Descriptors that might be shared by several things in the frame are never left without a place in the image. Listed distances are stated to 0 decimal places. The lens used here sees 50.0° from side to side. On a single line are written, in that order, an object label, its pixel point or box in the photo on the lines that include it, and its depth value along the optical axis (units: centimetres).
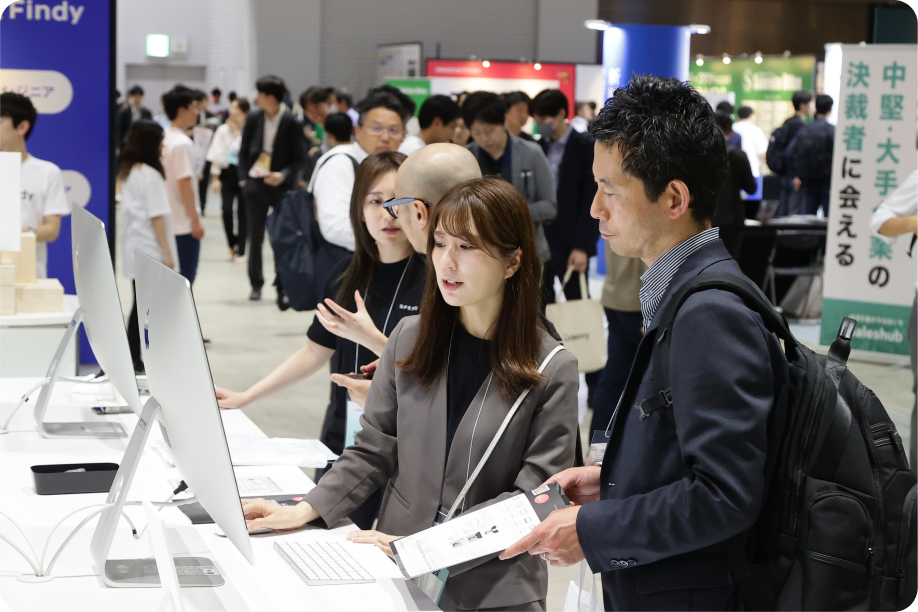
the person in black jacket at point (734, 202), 595
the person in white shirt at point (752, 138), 1162
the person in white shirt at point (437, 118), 594
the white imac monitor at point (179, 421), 139
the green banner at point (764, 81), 1402
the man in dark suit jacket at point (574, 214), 555
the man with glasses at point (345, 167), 415
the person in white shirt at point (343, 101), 1045
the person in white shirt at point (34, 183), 463
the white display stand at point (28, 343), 361
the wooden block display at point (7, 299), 362
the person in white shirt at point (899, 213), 382
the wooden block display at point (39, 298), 372
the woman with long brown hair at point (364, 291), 251
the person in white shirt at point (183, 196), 625
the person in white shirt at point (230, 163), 1059
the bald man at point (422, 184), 220
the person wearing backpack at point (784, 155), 1108
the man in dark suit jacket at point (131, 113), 1358
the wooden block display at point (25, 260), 381
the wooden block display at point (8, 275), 362
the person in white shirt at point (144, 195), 555
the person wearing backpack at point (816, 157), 1011
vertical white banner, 613
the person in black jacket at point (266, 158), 826
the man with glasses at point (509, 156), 502
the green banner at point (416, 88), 1338
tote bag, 436
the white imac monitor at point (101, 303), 219
